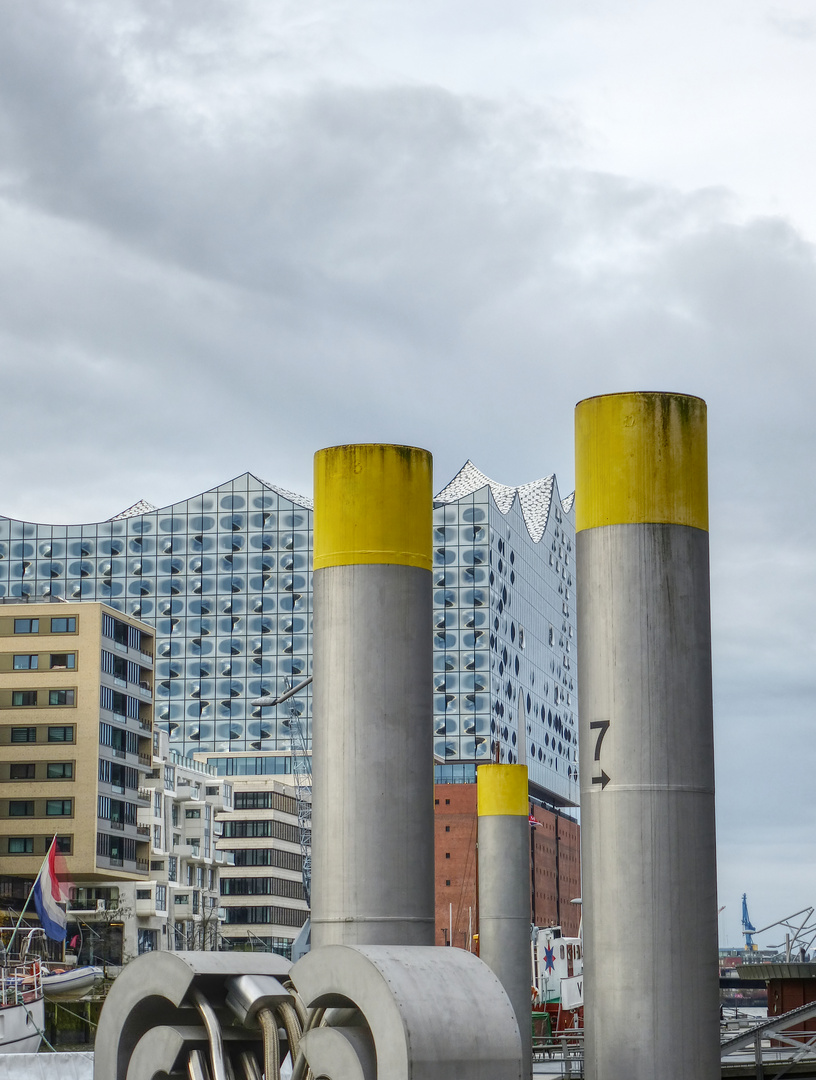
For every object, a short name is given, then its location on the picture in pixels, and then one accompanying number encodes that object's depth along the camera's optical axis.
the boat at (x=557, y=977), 66.19
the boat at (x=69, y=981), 71.94
